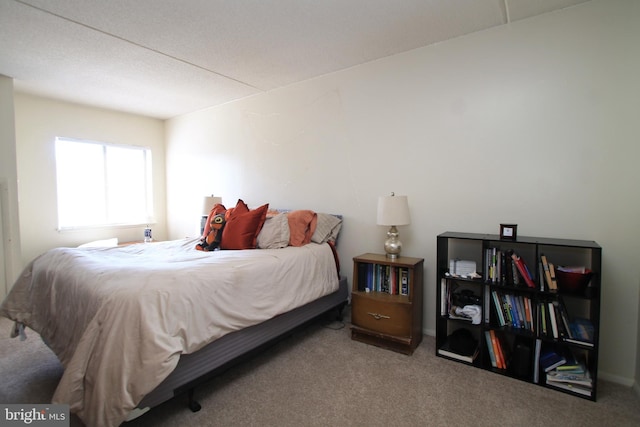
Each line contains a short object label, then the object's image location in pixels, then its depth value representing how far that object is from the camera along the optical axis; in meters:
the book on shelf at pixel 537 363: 1.99
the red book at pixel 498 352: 2.14
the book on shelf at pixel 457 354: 2.23
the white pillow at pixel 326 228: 2.96
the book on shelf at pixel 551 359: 1.93
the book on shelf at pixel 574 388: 1.84
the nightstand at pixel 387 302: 2.38
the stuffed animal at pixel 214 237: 2.82
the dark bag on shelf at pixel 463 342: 2.26
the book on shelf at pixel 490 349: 2.17
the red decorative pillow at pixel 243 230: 2.75
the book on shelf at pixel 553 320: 1.95
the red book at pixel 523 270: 2.05
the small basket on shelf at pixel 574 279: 1.88
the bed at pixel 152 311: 1.41
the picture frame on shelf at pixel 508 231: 2.13
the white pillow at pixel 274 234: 2.74
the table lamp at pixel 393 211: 2.52
